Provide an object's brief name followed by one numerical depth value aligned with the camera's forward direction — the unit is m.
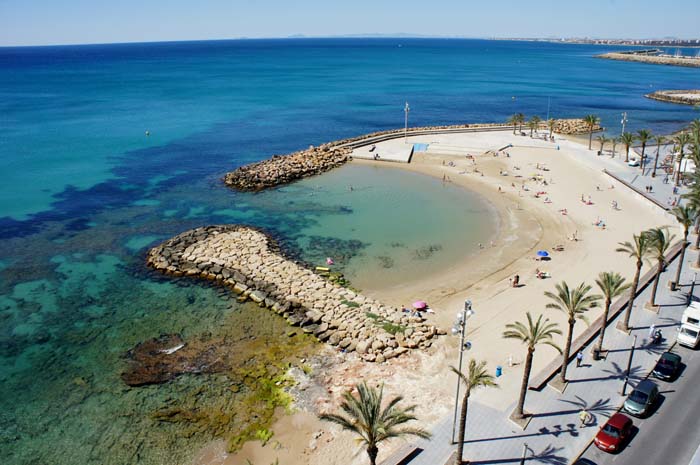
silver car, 20.82
